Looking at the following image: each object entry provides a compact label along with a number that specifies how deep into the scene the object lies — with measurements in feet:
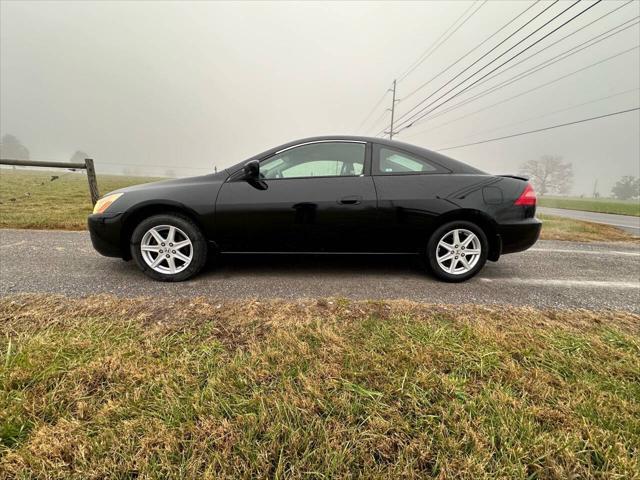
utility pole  97.02
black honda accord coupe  8.54
